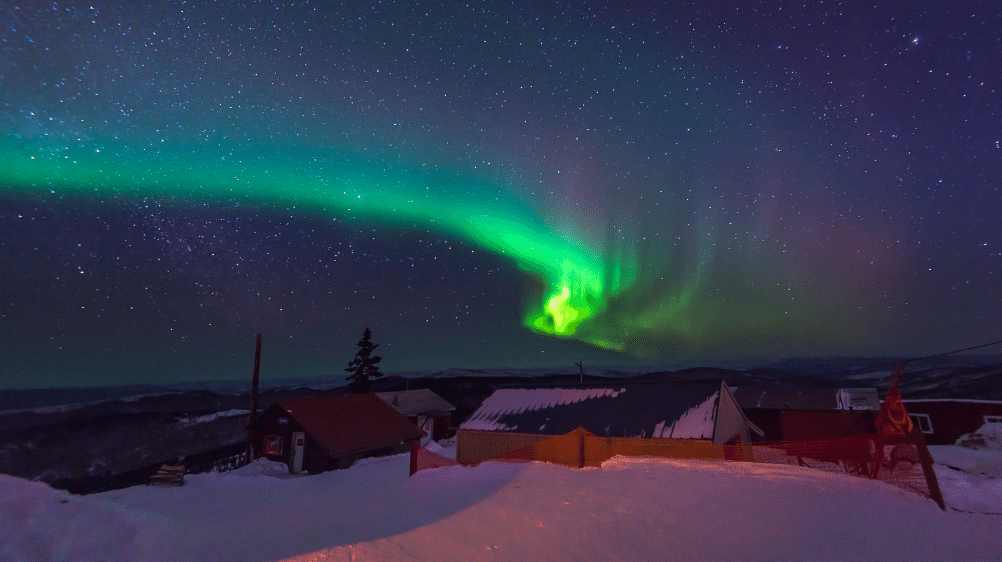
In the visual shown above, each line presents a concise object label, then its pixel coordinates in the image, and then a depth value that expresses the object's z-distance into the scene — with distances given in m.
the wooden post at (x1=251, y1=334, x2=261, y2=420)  29.23
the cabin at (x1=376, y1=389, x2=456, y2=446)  44.47
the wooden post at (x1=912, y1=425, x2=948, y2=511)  6.95
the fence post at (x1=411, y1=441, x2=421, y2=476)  14.17
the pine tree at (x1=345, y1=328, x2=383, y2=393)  66.12
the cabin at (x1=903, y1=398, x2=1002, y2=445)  27.89
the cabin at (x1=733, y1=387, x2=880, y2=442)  33.25
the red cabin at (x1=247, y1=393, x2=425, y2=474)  27.70
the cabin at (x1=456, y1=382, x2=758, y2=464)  22.22
